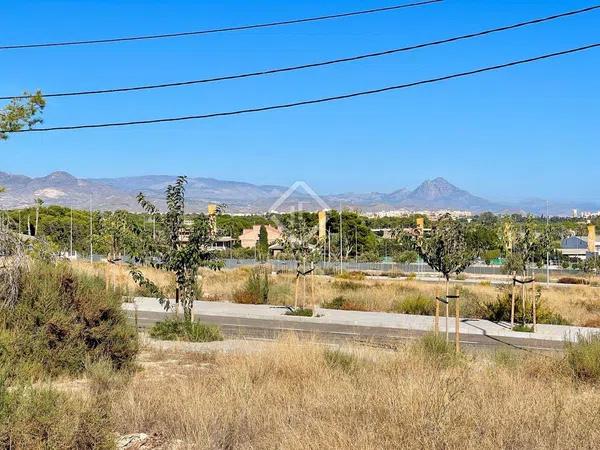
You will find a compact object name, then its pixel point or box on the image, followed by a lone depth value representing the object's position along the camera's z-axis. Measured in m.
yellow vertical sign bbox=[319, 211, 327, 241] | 64.03
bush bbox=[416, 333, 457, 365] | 12.30
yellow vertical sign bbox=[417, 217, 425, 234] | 21.70
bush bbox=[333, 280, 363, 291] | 37.54
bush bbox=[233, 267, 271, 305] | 31.73
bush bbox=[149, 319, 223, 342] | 18.22
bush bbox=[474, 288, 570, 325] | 25.17
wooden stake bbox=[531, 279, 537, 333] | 22.44
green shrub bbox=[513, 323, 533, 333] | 22.27
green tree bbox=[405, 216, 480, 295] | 21.16
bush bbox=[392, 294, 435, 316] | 27.94
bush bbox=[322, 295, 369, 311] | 29.83
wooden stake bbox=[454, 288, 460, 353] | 13.79
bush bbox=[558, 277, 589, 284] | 57.65
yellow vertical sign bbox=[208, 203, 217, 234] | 18.52
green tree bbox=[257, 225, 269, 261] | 82.32
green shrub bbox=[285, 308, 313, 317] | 26.33
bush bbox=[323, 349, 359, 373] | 11.66
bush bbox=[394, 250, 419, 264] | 72.31
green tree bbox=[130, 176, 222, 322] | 18.23
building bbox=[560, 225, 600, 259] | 108.34
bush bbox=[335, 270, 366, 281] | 50.50
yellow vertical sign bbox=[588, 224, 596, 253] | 77.87
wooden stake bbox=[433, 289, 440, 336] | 14.33
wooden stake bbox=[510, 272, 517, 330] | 22.95
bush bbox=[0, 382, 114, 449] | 6.79
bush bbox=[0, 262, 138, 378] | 11.54
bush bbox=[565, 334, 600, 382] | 11.50
